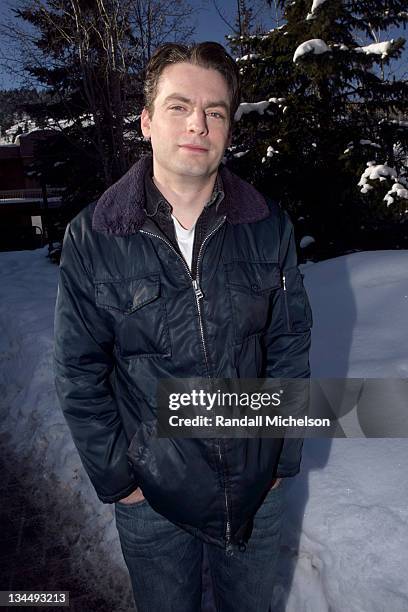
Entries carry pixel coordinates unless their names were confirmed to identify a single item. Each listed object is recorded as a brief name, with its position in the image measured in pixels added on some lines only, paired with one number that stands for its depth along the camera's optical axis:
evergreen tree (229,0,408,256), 7.84
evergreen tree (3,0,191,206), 10.17
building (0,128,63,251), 22.44
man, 1.71
